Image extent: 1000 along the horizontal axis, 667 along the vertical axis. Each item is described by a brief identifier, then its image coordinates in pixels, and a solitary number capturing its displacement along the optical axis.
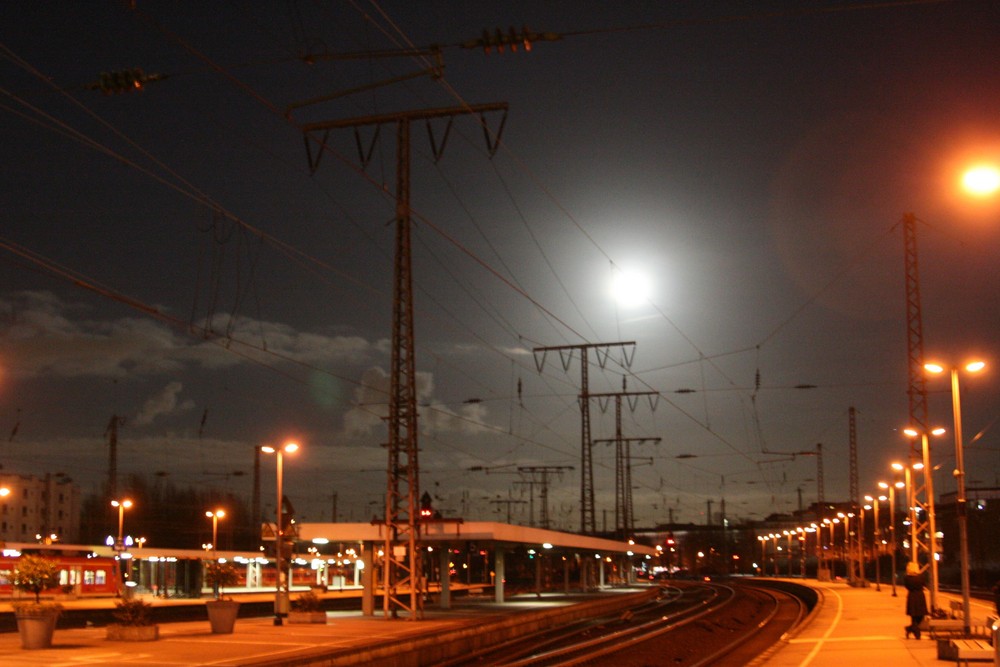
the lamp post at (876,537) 54.41
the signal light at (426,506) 37.81
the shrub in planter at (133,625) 27.12
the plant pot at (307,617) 34.47
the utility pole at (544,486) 70.25
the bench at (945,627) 23.45
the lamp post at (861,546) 63.42
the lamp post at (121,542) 52.80
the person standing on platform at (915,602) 24.23
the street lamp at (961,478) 24.02
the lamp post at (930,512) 30.88
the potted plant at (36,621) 24.14
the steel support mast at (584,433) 59.50
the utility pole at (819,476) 87.94
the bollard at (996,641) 12.00
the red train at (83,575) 54.50
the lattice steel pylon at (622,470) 66.56
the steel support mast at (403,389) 33.12
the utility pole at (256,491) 77.38
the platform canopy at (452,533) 40.75
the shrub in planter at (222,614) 29.72
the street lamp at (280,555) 33.72
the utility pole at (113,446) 73.56
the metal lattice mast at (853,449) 71.75
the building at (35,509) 130.50
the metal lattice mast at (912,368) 36.09
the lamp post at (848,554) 68.44
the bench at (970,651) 17.95
